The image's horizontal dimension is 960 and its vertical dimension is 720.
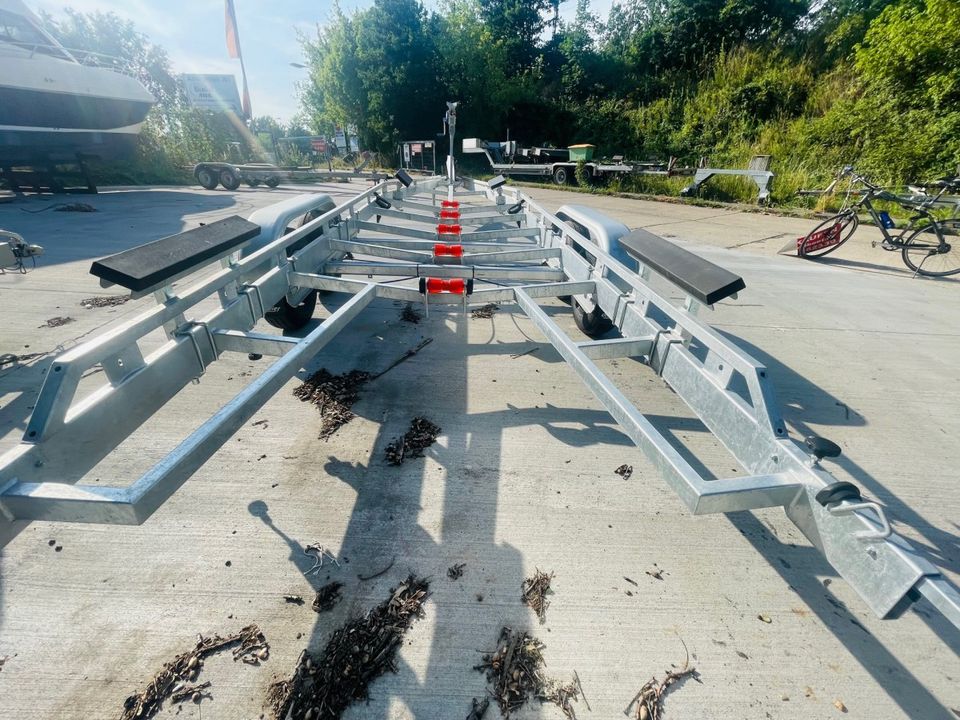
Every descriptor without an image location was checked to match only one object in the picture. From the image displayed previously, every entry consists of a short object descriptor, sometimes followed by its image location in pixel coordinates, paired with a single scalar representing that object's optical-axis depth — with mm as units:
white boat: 9008
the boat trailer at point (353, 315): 1104
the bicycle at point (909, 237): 6086
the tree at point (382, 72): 25266
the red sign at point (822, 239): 6668
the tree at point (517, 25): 31609
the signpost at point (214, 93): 23875
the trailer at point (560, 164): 14797
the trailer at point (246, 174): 13343
